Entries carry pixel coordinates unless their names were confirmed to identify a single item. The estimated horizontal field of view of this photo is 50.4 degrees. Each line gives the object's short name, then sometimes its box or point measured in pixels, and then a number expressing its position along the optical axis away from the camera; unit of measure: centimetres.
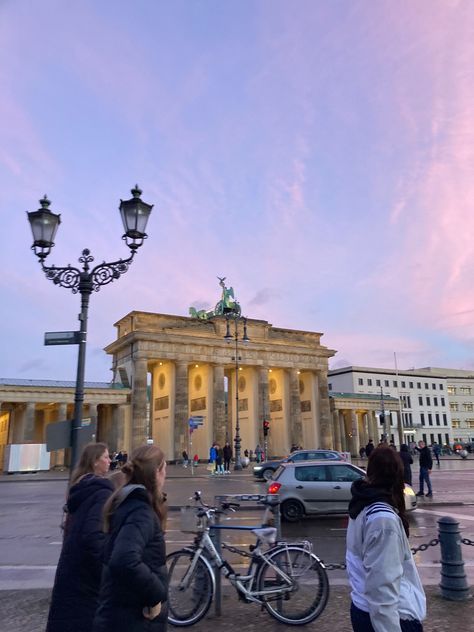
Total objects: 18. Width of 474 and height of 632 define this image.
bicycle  586
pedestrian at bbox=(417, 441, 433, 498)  1803
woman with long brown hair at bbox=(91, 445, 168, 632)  286
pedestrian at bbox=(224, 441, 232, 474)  3507
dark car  2428
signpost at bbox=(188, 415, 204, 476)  3482
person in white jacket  282
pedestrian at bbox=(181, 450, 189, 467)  4835
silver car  1384
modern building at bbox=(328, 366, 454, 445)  10006
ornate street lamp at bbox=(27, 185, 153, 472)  1015
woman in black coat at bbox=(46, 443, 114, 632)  358
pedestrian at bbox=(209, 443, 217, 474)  3579
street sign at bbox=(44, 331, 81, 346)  937
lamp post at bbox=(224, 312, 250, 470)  3858
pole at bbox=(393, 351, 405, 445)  7514
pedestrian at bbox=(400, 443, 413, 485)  1680
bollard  648
